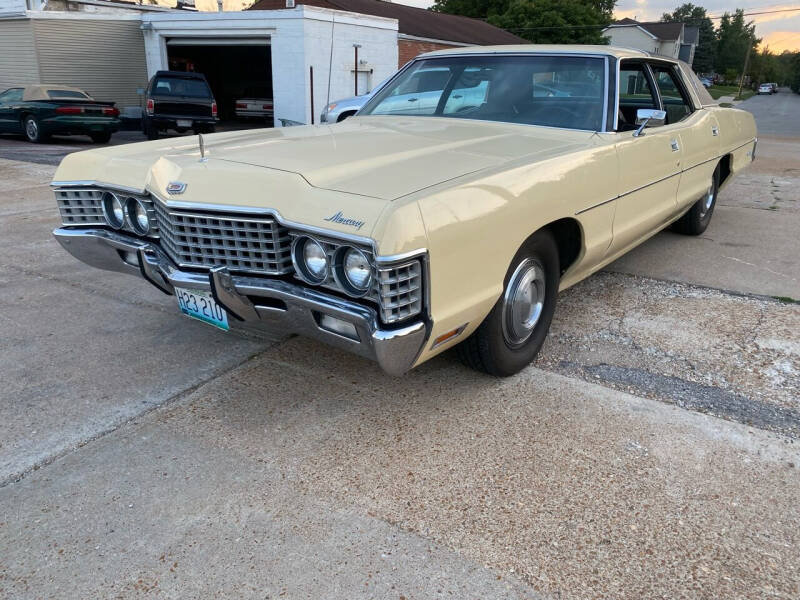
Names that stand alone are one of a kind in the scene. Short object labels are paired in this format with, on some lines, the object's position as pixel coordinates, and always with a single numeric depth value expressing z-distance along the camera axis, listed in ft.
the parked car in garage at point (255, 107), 70.69
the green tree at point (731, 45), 343.26
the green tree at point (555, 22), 132.26
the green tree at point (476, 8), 153.99
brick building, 69.82
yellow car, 7.87
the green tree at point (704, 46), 303.07
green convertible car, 47.09
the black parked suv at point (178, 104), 48.11
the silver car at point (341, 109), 36.45
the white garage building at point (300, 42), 53.11
